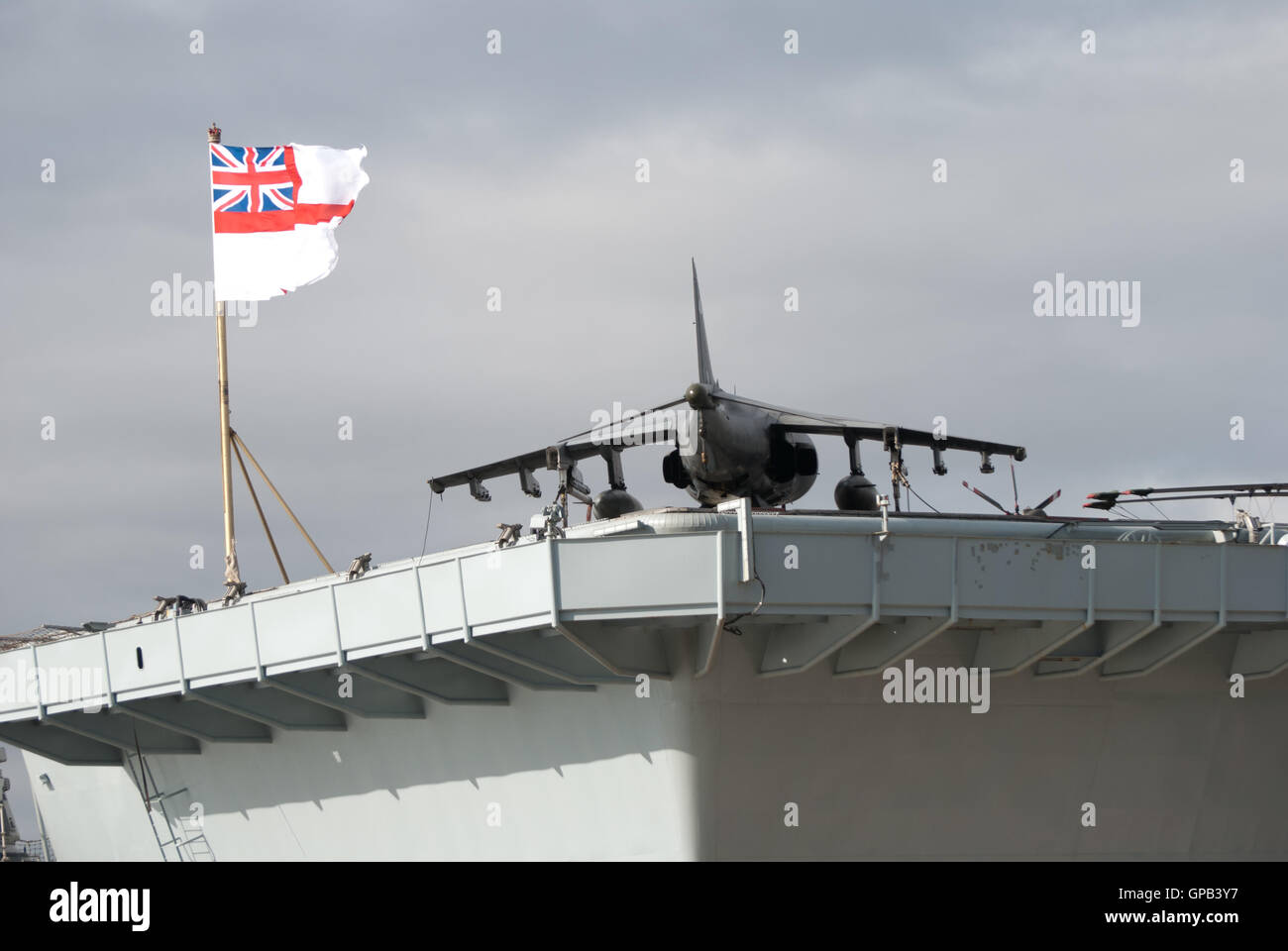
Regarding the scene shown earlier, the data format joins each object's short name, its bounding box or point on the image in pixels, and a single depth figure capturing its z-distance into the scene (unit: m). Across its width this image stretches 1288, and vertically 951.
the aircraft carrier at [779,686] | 21.08
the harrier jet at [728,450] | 31.53
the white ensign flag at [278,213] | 33.84
